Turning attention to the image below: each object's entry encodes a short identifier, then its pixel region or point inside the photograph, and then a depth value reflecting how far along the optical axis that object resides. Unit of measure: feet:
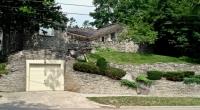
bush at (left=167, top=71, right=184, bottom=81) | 69.26
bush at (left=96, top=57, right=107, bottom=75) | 65.31
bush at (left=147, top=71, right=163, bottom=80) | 68.59
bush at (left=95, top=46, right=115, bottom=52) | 91.27
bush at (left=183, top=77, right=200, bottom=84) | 67.77
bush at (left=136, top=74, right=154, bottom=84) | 66.33
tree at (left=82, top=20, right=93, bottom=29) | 256.32
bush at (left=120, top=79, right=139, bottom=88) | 65.21
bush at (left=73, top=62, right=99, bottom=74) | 64.49
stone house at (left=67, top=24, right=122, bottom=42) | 111.75
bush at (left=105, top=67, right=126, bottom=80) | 64.95
